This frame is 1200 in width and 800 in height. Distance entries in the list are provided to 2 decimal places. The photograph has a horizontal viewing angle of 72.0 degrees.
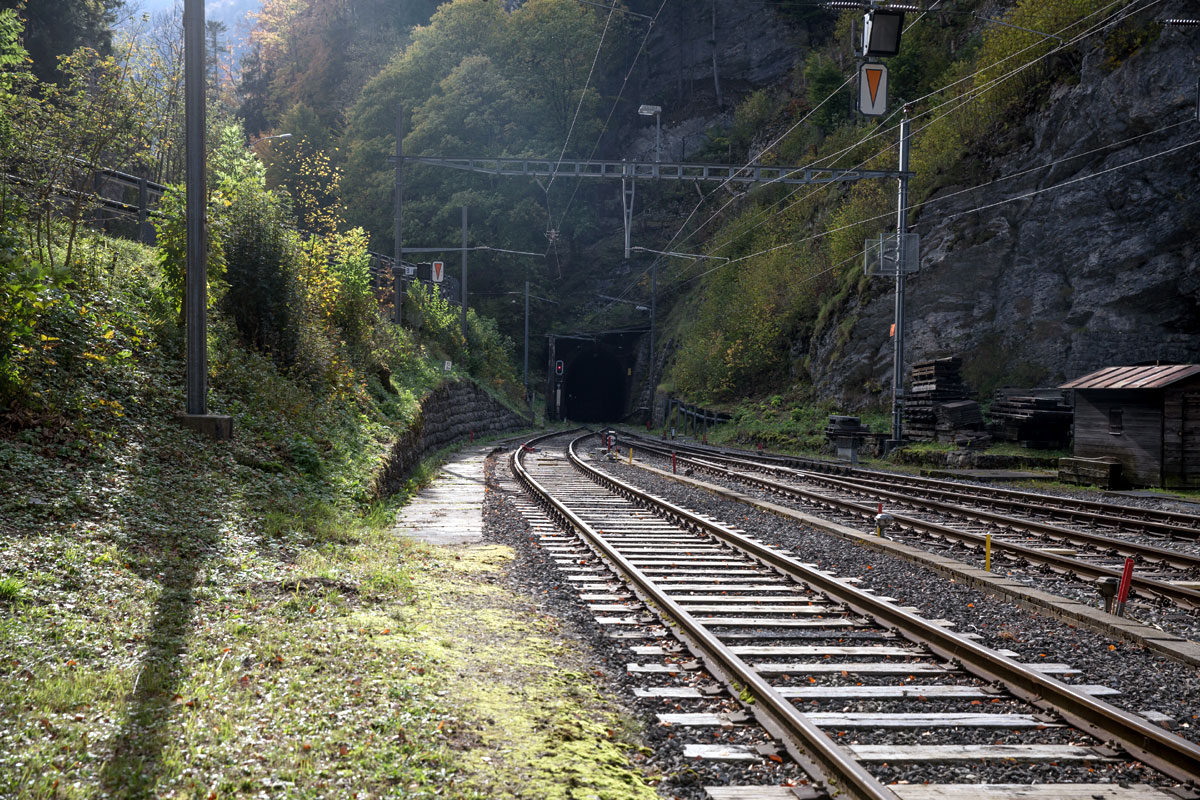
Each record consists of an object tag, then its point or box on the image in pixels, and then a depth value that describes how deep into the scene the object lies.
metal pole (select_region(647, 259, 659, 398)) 52.74
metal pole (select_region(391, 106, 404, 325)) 28.84
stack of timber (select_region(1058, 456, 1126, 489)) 17.39
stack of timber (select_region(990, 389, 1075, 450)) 23.00
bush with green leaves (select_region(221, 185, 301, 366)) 14.55
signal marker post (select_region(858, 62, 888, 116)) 17.17
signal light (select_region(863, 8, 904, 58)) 15.00
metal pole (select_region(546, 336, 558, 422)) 56.59
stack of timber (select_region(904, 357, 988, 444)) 24.48
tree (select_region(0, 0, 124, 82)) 32.44
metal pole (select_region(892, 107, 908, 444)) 23.88
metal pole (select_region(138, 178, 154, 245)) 15.10
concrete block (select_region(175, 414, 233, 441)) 10.40
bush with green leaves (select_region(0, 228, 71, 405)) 6.78
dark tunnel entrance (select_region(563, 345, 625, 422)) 65.50
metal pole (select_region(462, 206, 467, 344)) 41.01
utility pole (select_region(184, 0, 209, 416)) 10.14
